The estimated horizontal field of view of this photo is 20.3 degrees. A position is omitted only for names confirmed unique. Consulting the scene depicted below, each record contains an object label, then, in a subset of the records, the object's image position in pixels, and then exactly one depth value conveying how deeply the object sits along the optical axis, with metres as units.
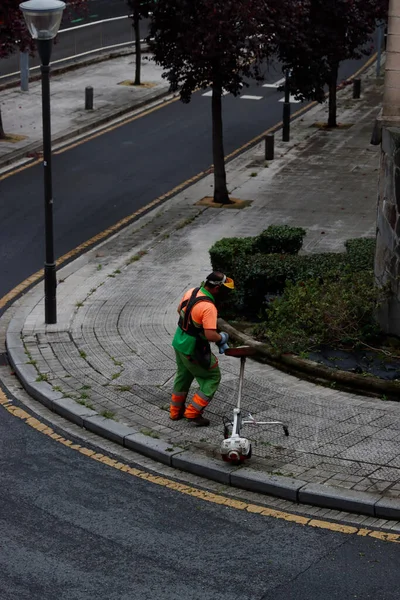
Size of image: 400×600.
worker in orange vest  11.35
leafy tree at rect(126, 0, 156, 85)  20.72
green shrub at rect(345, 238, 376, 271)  15.35
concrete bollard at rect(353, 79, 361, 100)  33.50
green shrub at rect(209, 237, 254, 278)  15.55
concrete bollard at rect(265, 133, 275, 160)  25.62
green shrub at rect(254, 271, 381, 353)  13.59
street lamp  14.11
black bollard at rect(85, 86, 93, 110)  30.05
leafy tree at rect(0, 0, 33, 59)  23.81
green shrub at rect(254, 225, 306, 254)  16.47
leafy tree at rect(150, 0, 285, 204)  19.38
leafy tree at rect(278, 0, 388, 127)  21.59
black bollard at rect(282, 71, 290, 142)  27.17
